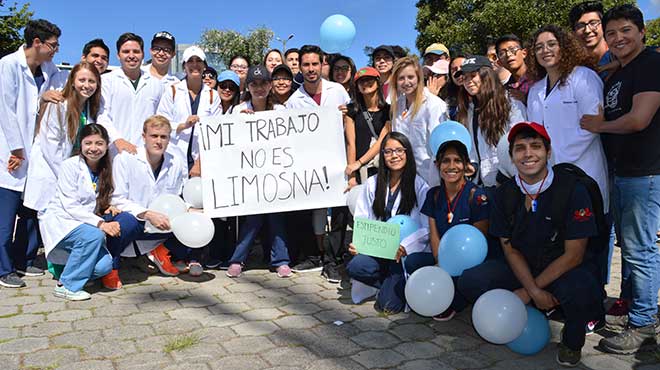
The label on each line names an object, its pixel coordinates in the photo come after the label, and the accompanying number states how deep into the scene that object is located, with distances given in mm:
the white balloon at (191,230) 5082
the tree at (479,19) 20391
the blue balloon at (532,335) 3629
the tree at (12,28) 22078
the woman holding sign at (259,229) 5633
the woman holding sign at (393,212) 4527
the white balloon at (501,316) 3504
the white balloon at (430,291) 3934
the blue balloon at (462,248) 3916
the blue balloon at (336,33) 7340
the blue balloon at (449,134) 4254
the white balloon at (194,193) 5609
